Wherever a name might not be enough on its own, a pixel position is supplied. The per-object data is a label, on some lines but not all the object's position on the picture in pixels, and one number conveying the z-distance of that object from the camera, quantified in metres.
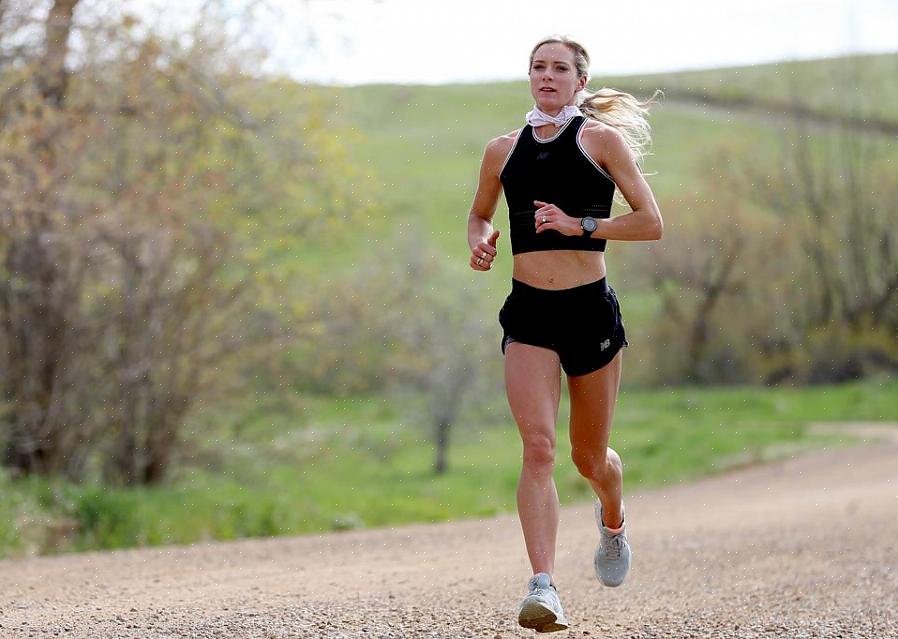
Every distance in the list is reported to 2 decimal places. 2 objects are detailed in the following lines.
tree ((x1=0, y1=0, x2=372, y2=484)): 27.47
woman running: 10.55
